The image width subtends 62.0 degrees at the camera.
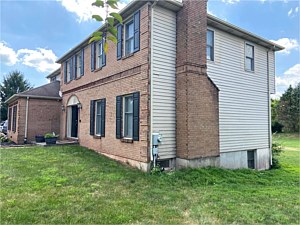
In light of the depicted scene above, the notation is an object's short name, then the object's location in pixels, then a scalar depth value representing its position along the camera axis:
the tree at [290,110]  33.97
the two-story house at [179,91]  8.35
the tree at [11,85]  31.72
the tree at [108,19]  1.76
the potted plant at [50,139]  13.62
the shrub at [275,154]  12.71
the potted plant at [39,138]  15.24
